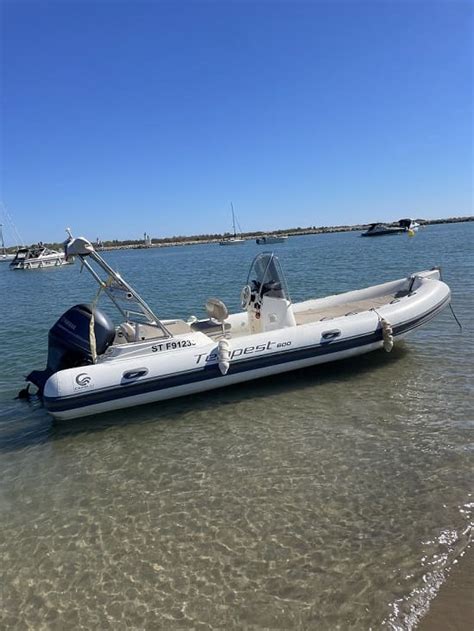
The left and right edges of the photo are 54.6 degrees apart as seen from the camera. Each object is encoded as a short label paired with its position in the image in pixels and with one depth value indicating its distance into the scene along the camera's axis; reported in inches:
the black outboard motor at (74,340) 232.5
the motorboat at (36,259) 1731.1
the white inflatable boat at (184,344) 220.7
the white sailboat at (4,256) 2707.7
